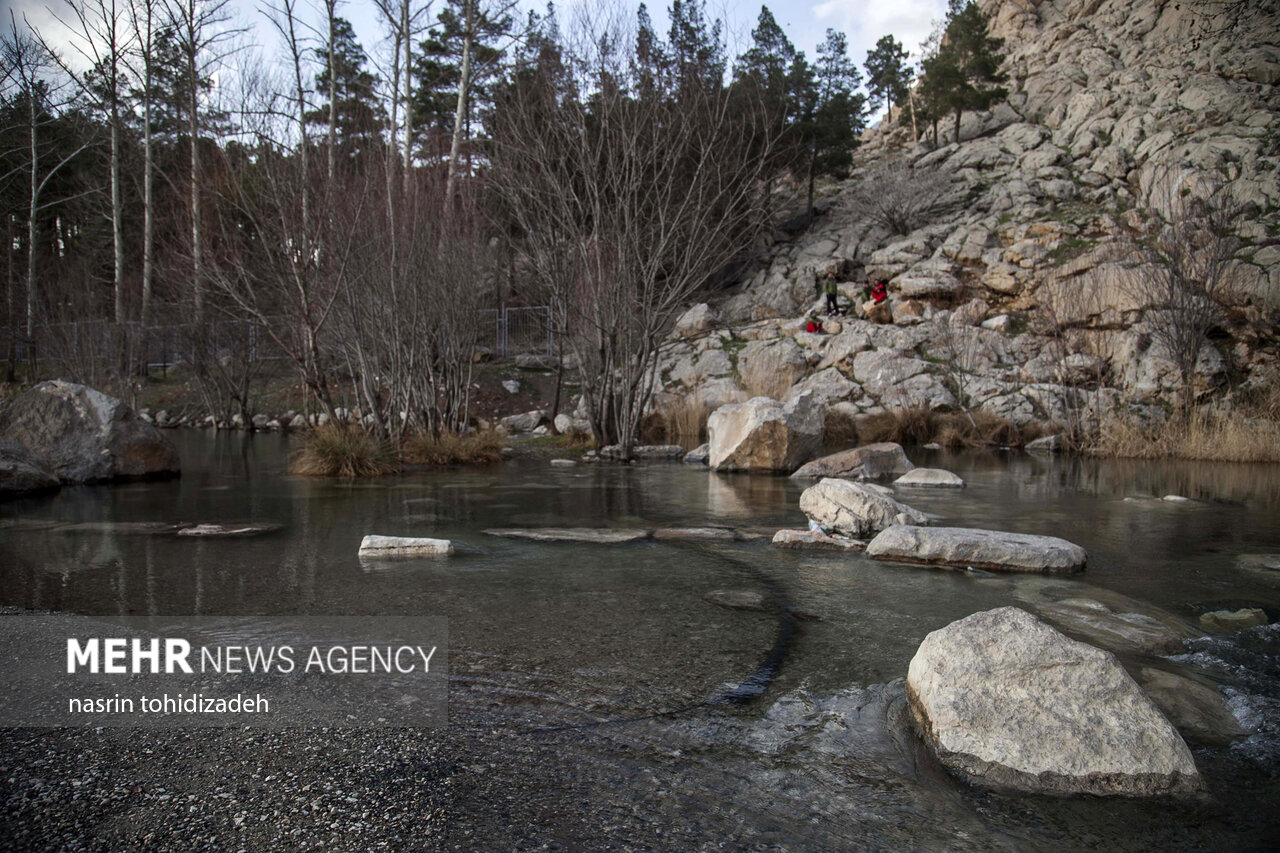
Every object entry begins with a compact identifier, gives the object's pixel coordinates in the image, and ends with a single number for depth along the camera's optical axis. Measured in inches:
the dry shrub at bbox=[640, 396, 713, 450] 655.8
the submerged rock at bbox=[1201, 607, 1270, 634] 159.3
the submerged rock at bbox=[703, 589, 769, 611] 170.4
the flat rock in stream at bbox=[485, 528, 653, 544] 245.0
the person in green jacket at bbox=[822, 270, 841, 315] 951.6
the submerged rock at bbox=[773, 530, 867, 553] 231.5
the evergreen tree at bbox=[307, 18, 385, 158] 468.1
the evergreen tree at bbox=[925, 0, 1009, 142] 1419.8
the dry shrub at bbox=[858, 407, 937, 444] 684.7
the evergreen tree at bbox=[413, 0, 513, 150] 946.7
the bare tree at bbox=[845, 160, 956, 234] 1135.6
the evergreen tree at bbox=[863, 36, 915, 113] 1947.6
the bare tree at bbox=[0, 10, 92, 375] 521.3
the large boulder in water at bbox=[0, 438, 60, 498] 337.1
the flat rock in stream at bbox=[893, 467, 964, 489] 390.9
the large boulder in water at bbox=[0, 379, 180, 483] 374.9
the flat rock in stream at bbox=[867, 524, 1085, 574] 206.1
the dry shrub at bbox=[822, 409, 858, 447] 689.0
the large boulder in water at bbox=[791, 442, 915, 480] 420.5
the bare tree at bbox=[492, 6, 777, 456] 486.3
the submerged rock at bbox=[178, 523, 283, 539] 247.0
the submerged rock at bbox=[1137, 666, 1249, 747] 109.7
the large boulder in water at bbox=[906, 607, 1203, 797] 94.3
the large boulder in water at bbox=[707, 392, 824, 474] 466.9
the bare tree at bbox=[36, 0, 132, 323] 675.4
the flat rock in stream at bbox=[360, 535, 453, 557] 217.3
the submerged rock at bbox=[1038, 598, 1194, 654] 145.9
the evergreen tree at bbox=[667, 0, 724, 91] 493.0
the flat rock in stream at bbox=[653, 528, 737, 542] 249.3
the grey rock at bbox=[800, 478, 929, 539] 247.9
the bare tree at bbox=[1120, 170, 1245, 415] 585.3
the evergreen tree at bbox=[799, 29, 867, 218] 1275.8
